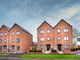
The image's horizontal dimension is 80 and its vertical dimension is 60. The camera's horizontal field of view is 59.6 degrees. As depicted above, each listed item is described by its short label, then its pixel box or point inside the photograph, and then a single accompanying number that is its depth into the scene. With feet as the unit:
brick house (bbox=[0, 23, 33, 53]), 94.85
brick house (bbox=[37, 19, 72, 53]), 86.82
